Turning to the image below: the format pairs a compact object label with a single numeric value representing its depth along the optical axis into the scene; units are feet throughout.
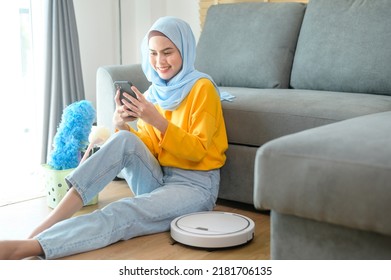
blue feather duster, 8.63
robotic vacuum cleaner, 6.70
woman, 6.75
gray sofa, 4.66
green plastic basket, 8.57
